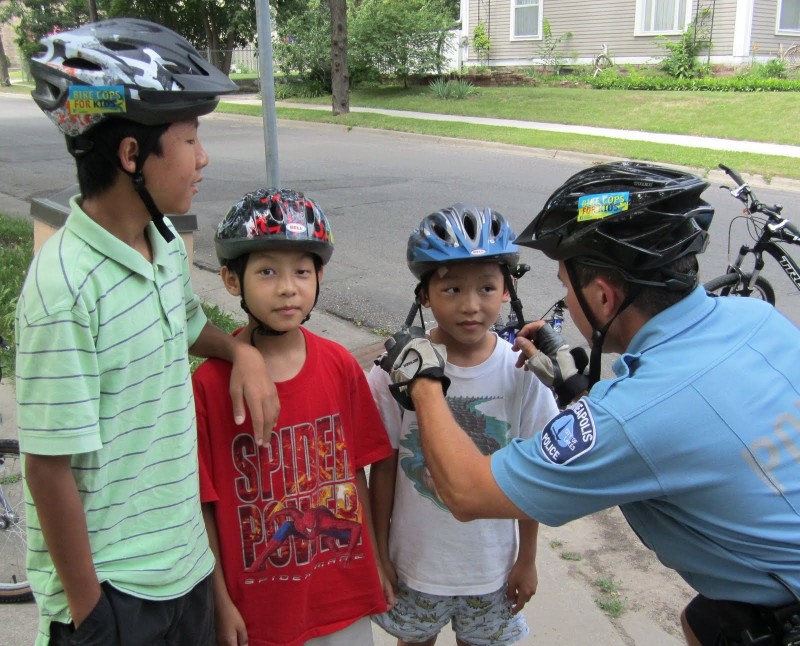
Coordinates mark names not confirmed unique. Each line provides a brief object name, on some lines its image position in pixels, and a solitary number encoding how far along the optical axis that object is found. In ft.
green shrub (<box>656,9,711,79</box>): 72.13
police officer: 5.65
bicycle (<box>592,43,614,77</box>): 79.77
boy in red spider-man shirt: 6.91
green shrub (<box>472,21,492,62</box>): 88.12
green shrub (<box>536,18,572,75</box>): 82.94
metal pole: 13.00
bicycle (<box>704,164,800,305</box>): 20.94
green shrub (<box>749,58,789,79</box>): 68.18
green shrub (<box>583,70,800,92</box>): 64.44
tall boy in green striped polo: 5.03
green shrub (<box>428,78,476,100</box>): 75.51
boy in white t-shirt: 7.84
